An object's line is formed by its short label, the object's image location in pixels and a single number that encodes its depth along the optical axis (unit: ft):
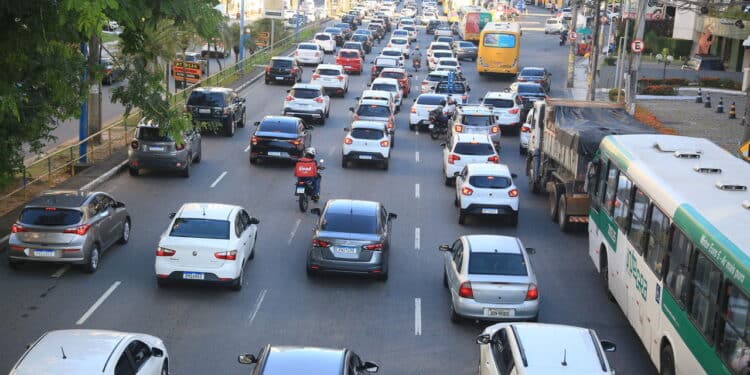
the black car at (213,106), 115.55
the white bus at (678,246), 38.88
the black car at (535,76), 174.09
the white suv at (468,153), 95.50
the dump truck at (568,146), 79.15
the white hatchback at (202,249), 59.88
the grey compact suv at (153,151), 93.04
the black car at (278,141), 101.09
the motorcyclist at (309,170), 82.58
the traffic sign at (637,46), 137.08
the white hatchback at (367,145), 102.89
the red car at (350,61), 195.11
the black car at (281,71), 169.78
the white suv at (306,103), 128.67
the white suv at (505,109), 129.59
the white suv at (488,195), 81.15
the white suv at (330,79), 158.92
